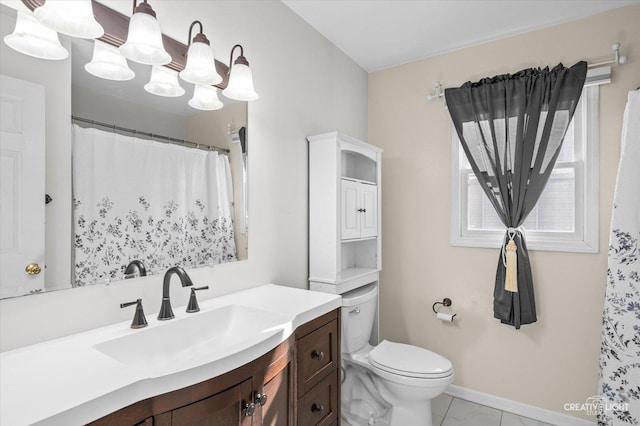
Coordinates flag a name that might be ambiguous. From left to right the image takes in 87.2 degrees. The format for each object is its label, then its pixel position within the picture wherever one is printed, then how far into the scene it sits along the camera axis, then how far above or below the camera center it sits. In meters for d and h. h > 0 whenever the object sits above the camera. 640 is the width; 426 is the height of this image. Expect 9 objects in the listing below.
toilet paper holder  2.50 -0.68
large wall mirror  0.97 +0.21
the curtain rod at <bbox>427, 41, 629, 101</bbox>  1.94 +0.90
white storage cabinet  2.04 +0.01
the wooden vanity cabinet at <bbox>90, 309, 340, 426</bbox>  0.83 -0.56
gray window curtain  2.09 +0.42
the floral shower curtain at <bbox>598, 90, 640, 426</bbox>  1.78 -0.46
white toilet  1.86 -0.93
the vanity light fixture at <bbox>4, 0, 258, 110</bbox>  0.99 +0.57
